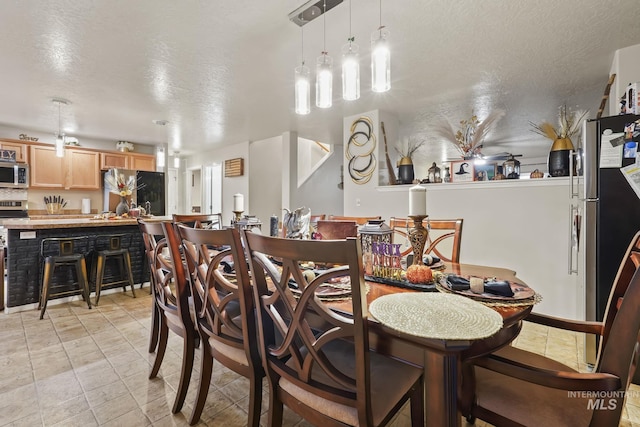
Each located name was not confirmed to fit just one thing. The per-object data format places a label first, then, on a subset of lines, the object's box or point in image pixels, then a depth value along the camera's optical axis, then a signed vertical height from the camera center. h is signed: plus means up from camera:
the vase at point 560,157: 2.89 +0.48
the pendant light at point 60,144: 3.84 +0.86
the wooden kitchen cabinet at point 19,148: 4.71 +0.99
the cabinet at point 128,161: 5.73 +0.96
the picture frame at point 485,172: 3.39 +0.39
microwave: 4.61 +0.55
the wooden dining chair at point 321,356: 0.80 -0.49
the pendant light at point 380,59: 1.55 +0.78
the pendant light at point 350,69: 1.65 +0.77
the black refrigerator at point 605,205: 1.88 +0.00
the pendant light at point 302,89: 1.83 +0.74
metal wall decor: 4.19 +0.82
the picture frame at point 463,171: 3.42 +0.41
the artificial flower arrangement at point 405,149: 4.03 +0.81
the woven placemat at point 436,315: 0.77 -0.32
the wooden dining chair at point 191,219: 3.08 -0.12
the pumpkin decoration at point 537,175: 3.31 +0.35
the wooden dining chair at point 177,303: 1.40 -0.51
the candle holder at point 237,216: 2.00 -0.05
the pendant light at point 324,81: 1.75 +0.75
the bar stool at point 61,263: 2.91 -0.55
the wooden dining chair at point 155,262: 1.55 -0.29
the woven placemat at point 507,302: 1.01 -0.33
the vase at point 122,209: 4.12 +0.00
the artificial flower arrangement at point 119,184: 4.10 +0.39
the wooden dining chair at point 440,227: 1.93 -0.15
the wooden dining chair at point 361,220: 2.74 -0.12
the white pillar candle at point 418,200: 1.46 +0.03
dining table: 0.78 -0.34
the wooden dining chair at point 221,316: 1.10 -0.45
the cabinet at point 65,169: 5.01 +0.72
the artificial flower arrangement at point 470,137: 3.55 +0.86
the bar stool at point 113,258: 3.25 -0.58
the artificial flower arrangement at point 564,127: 3.02 +0.82
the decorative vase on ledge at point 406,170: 3.96 +0.49
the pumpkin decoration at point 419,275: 1.30 -0.30
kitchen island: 2.96 -0.43
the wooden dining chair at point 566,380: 0.77 -0.51
